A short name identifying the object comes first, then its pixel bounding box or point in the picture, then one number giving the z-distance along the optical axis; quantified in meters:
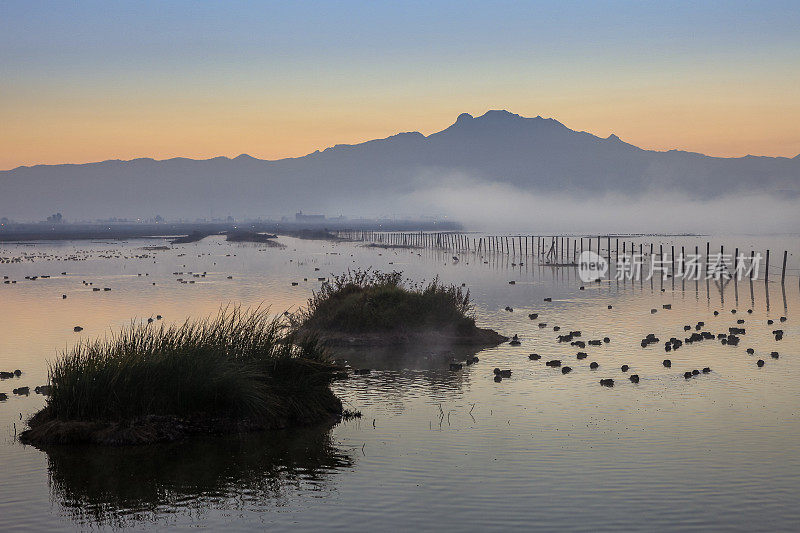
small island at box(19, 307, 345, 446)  23.16
